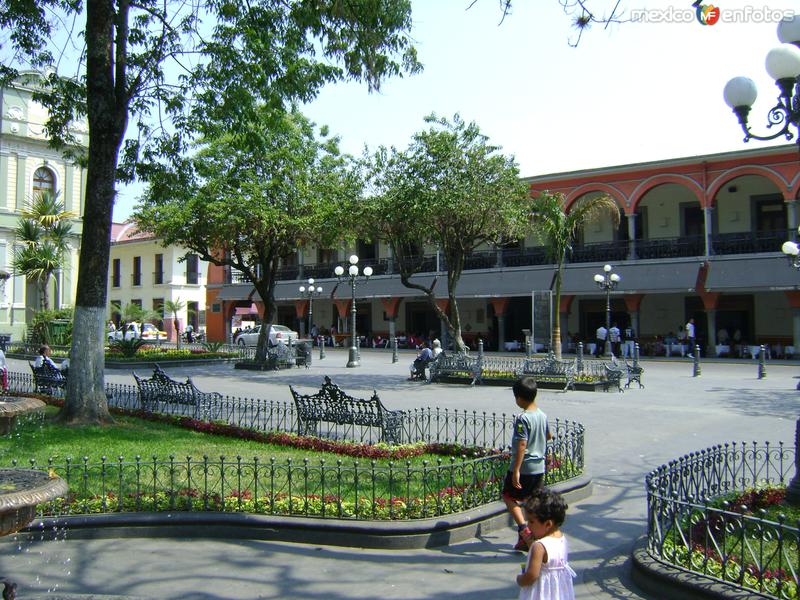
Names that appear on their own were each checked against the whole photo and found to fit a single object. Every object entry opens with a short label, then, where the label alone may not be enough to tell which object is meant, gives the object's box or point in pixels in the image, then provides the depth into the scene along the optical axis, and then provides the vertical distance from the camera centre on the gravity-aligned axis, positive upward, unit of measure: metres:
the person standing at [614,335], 26.35 -0.28
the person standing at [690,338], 26.38 -0.41
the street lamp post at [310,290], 31.69 +1.90
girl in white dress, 3.35 -1.12
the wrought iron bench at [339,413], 9.23 -1.18
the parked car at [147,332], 39.33 -0.20
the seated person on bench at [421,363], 19.48 -0.99
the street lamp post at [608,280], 22.47 +1.60
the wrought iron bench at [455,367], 18.70 -1.07
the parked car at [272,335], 35.03 -0.35
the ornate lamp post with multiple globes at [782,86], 6.40 +2.37
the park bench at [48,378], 13.70 -1.00
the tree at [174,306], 44.34 +1.44
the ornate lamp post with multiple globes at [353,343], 24.69 -0.53
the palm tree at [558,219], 20.27 +3.23
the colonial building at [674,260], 25.95 +2.86
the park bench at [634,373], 17.55 -1.16
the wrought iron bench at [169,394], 11.62 -1.15
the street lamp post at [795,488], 5.71 -1.34
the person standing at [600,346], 29.94 -0.80
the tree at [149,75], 10.54 +4.18
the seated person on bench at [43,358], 14.40 -0.62
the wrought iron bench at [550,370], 17.19 -1.06
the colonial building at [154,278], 48.00 +3.58
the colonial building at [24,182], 33.72 +7.42
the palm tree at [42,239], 29.70 +4.07
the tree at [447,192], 17.84 +3.56
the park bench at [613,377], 16.84 -1.20
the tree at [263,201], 19.59 +3.73
